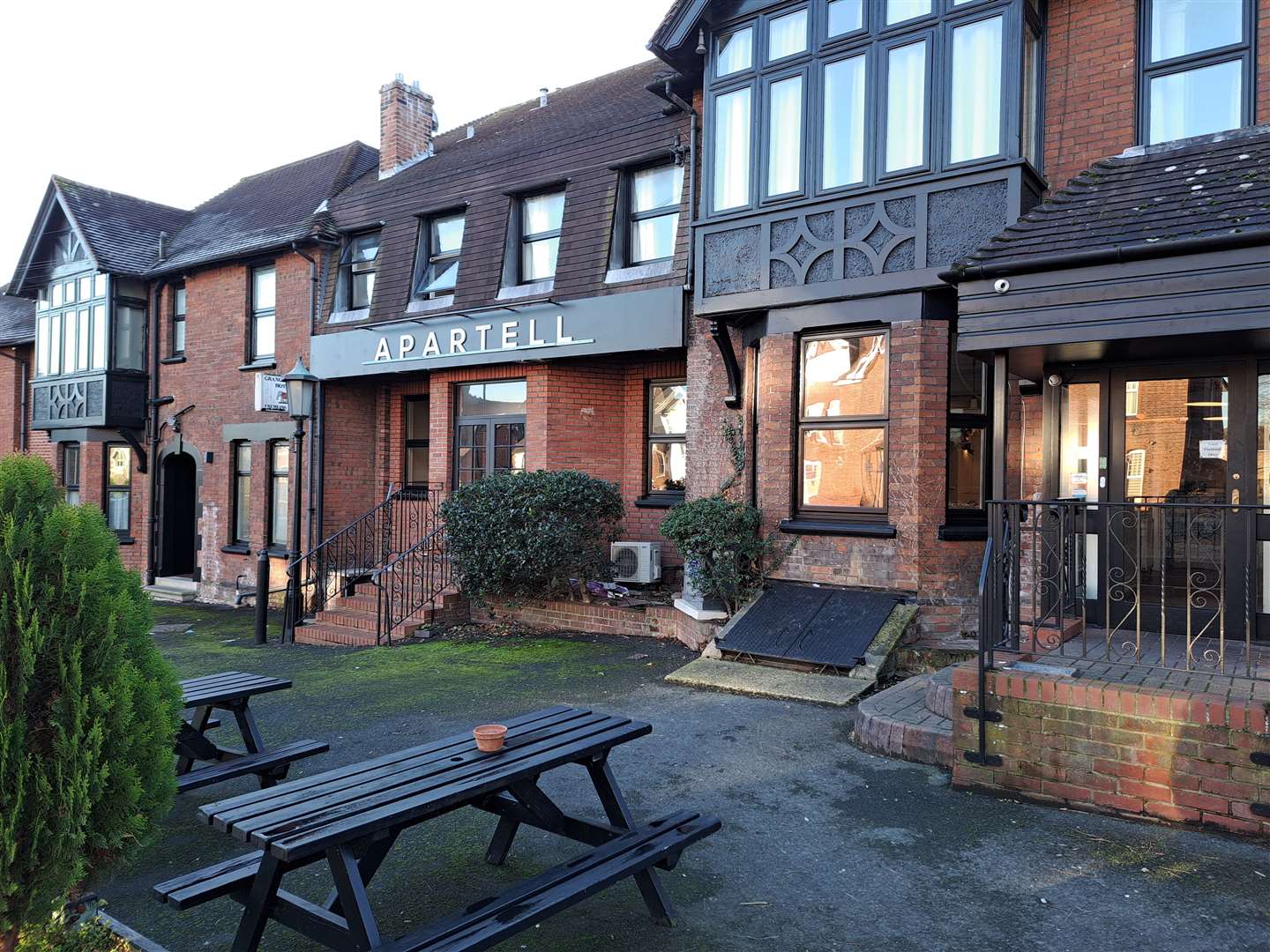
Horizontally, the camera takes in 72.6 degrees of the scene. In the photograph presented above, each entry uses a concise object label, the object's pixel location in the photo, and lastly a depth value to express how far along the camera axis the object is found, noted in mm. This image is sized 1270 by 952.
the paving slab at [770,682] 6941
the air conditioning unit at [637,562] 11281
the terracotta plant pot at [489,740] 3582
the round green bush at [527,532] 10070
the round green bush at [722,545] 8734
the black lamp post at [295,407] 11430
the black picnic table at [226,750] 4816
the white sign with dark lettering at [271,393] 13516
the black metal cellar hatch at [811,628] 7551
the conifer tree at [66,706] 2830
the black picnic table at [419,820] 2828
